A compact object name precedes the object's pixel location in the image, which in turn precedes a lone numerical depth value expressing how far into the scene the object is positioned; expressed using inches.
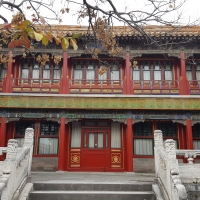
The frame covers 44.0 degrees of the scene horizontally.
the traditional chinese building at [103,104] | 433.1
